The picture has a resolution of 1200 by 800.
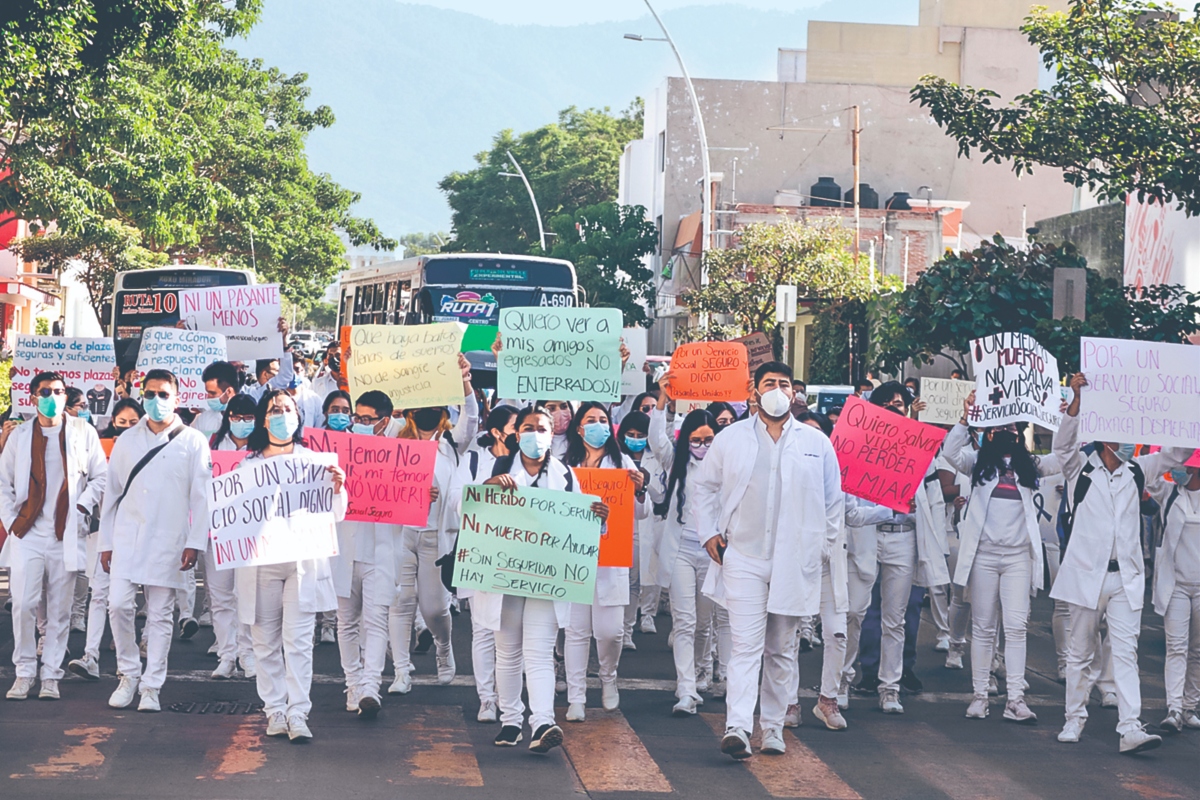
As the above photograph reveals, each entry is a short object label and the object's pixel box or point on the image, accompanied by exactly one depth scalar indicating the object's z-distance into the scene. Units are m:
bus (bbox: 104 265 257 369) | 29.06
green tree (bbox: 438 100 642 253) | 74.31
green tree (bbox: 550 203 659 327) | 50.41
